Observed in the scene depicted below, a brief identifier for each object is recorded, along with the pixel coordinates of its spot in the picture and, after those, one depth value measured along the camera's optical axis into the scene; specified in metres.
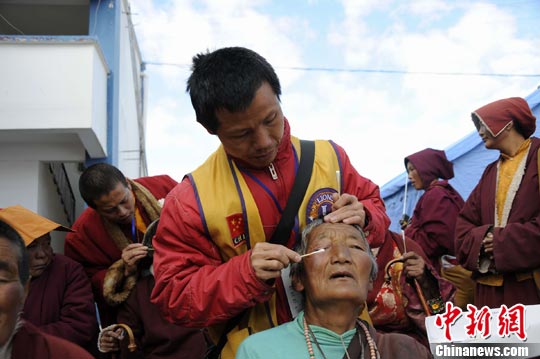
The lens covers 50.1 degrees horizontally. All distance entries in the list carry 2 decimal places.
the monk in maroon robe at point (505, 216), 3.35
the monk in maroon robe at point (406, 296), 3.28
